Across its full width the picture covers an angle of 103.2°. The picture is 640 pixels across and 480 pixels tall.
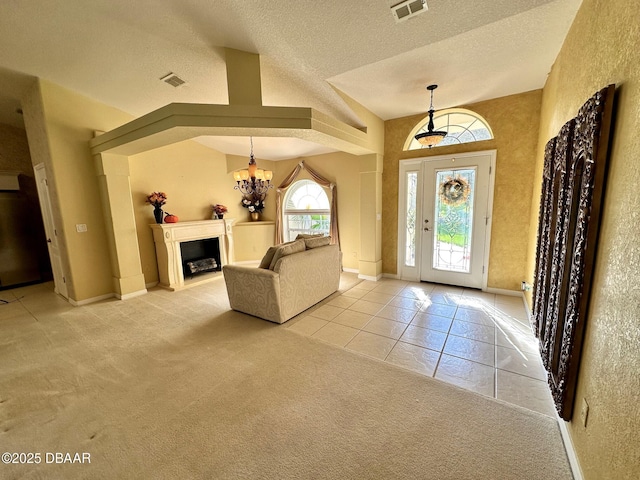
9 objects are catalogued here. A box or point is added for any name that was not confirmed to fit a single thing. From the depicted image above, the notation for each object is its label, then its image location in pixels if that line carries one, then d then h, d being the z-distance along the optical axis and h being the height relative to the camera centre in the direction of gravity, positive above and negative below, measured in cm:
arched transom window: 383 +116
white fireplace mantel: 454 -69
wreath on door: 397 +14
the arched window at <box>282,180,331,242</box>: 593 -14
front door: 387 -30
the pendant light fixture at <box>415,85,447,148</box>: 314 +81
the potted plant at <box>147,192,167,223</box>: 454 +12
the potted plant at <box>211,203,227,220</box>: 557 -9
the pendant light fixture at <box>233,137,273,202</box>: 425 +50
